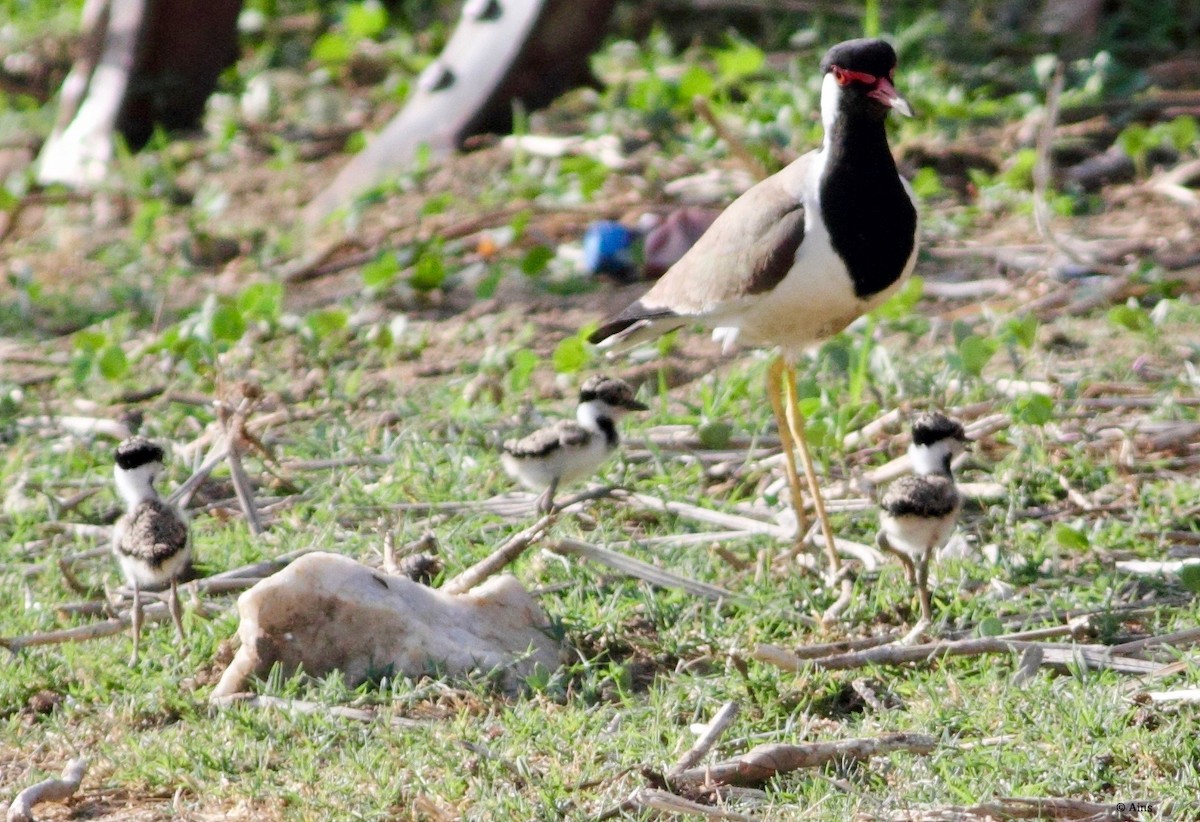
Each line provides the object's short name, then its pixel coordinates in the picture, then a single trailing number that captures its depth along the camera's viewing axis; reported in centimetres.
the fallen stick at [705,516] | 1100
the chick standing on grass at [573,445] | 1105
